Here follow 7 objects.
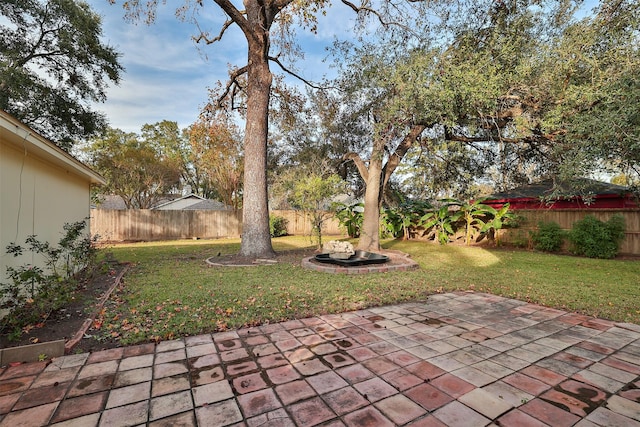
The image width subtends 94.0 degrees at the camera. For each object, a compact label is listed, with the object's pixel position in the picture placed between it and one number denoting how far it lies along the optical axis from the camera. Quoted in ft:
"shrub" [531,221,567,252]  29.81
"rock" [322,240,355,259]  22.31
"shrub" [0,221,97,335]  10.26
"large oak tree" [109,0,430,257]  25.82
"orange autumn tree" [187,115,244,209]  52.54
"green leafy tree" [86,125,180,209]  61.77
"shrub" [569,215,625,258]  26.32
